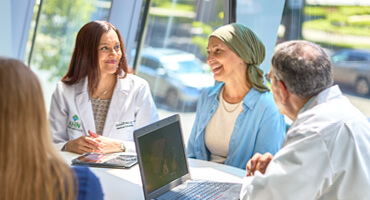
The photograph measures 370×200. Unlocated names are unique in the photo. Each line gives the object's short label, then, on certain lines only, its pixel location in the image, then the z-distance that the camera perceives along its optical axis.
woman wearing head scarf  2.87
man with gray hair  1.69
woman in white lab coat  3.07
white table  2.13
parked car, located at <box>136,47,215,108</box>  5.62
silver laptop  2.01
